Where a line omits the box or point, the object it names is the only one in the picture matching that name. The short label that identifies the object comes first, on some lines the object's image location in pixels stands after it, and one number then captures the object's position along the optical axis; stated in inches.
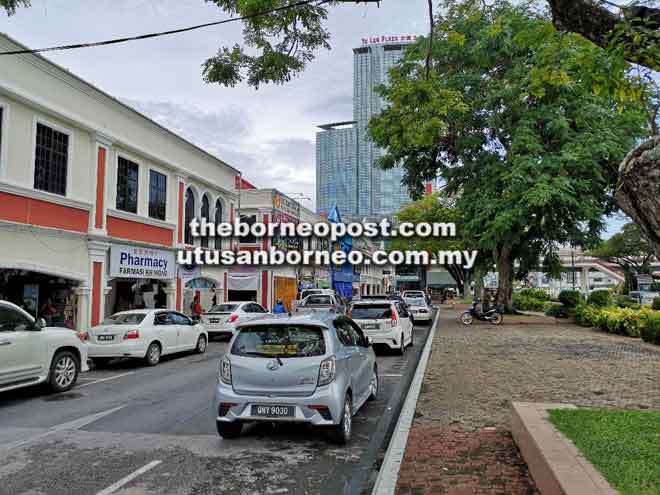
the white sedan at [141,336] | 510.6
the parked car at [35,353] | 344.5
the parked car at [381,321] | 589.9
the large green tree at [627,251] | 2338.8
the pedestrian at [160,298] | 933.8
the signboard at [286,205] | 1332.4
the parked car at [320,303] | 967.6
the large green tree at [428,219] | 1841.8
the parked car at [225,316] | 770.8
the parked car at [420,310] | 1096.2
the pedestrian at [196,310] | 908.6
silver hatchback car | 249.6
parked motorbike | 1057.5
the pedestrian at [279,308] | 951.6
